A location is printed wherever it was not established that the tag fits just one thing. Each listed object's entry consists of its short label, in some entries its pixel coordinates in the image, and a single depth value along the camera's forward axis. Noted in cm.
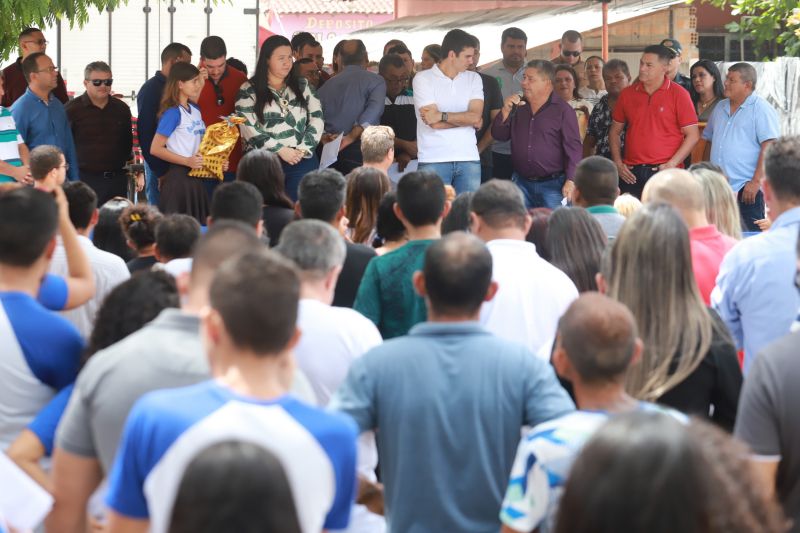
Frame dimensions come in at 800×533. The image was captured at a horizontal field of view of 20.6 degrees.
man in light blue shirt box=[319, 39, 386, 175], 1864
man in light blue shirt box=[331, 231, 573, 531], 624
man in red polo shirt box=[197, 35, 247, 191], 1747
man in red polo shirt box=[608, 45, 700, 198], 1887
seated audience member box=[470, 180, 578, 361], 834
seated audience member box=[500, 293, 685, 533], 527
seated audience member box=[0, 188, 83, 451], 646
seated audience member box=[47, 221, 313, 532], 550
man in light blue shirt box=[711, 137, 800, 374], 899
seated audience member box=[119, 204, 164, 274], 1068
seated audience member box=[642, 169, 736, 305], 984
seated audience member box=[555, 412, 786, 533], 312
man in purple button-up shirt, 1807
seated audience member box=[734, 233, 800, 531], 561
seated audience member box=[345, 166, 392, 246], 1190
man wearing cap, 1996
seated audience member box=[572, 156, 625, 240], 1156
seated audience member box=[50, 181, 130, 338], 983
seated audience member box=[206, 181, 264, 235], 997
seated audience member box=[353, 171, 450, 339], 912
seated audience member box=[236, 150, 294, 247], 1257
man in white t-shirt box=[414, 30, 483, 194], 1812
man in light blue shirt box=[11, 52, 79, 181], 1756
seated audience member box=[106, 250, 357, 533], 465
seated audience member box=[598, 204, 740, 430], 679
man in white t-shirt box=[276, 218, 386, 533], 718
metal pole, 2340
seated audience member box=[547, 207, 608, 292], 961
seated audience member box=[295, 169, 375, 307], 1077
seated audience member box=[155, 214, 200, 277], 971
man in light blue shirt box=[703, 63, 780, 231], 1907
